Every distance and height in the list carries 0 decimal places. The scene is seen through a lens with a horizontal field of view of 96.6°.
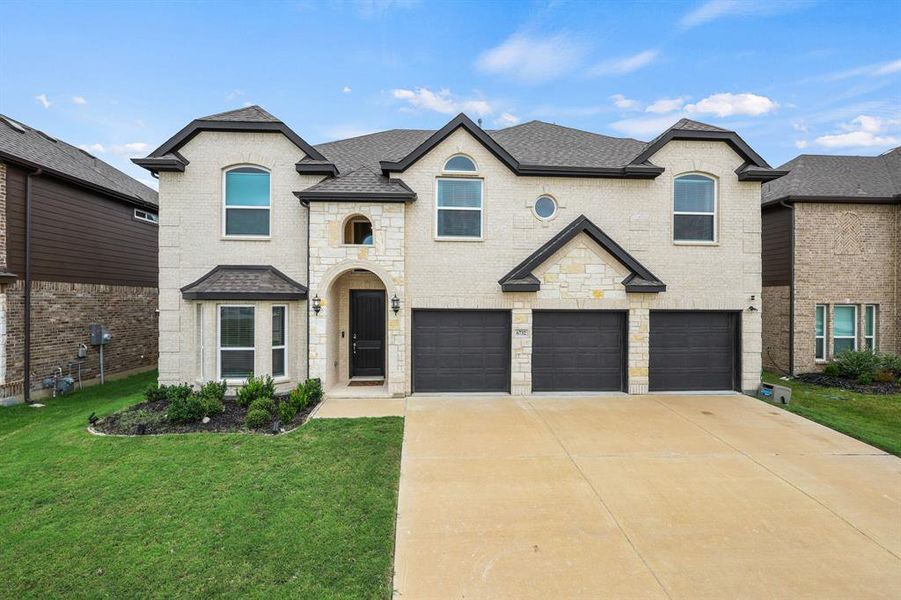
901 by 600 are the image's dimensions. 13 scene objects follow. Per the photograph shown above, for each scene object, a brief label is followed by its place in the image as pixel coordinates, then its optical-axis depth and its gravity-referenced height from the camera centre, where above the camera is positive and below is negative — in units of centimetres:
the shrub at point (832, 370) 1187 -211
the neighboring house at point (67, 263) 977 +102
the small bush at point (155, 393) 905 -214
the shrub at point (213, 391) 858 -198
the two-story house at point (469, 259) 952 +98
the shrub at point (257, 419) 748 -225
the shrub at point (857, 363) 1148 -185
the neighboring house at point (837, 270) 1241 +91
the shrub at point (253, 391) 863 -200
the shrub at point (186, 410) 769 -214
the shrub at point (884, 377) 1122 -217
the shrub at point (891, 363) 1150 -183
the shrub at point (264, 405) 793 -212
